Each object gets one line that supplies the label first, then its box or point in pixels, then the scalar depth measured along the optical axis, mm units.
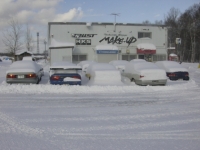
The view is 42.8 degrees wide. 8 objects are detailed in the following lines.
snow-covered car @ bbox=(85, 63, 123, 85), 14289
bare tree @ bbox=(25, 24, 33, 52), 51656
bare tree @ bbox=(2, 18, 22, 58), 42241
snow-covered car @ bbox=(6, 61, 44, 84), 13525
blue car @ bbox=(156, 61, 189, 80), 19109
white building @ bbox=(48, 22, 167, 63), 30906
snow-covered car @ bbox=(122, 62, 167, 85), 14789
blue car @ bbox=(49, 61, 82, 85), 13430
